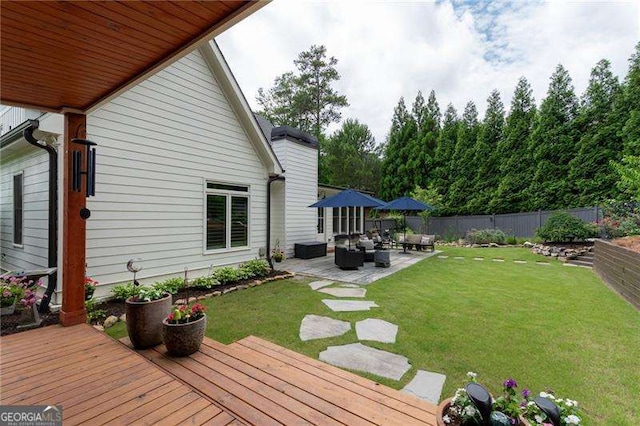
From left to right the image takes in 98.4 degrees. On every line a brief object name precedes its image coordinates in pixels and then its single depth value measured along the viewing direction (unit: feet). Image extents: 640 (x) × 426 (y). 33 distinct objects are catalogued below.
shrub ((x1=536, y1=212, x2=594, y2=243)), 32.65
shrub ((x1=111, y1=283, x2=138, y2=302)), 15.85
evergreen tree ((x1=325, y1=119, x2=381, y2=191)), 81.15
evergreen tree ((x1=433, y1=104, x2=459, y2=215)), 58.70
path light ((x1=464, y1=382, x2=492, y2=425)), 4.52
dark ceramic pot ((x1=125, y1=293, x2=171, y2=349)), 9.91
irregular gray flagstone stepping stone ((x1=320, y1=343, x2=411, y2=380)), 9.35
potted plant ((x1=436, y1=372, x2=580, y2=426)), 4.54
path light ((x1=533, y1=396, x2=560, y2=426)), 4.71
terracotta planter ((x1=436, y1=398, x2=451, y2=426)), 4.76
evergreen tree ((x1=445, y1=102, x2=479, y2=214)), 55.36
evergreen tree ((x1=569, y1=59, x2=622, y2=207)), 39.86
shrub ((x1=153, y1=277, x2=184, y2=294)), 17.65
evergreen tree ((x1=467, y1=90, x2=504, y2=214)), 52.85
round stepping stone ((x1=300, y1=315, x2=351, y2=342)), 12.21
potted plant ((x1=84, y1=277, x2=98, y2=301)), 14.38
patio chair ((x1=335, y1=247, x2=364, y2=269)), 26.23
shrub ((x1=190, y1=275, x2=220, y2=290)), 18.97
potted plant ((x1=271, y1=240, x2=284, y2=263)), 29.89
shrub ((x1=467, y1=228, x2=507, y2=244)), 45.11
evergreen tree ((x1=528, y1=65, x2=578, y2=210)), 44.09
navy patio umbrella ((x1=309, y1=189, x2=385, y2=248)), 27.61
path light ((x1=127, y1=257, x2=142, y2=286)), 13.67
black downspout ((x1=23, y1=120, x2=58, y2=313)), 14.79
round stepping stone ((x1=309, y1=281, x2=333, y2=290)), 20.24
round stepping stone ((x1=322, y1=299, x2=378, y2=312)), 15.60
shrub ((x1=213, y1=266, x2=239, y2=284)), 20.17
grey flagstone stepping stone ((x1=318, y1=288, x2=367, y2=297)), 18.41
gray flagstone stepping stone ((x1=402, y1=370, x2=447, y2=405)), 7.95
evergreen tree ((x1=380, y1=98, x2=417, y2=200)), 65.67
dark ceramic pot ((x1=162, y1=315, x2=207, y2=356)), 9.28
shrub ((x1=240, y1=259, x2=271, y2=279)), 22.40
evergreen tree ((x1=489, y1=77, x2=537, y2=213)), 48.47
